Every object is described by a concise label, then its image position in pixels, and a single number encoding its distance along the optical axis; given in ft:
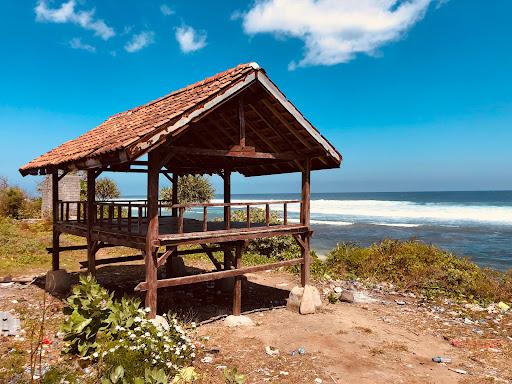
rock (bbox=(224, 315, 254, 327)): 34.78
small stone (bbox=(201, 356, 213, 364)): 26.45
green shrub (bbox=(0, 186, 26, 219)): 96.22
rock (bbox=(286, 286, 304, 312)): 39.40
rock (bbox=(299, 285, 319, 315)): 38.83
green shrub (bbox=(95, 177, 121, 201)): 130.00
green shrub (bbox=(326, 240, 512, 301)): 47.98
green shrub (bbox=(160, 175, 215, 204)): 114.42
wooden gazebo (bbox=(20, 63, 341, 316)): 29.48
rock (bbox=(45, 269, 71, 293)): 42.24
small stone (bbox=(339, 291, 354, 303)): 44.60
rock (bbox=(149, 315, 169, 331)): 27.33
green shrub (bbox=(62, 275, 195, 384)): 20.76
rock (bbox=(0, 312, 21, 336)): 29.43
